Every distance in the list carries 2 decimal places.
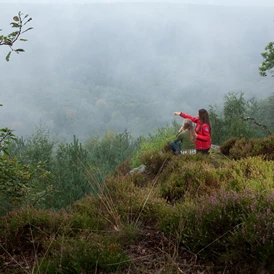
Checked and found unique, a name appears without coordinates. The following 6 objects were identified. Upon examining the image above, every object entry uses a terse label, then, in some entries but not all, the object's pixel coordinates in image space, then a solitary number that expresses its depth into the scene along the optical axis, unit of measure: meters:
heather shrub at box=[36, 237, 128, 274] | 2.83
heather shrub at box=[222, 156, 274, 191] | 4.62
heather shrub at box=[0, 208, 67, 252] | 3.75
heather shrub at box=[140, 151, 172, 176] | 8.94
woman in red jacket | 8.76
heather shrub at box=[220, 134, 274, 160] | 8.20
